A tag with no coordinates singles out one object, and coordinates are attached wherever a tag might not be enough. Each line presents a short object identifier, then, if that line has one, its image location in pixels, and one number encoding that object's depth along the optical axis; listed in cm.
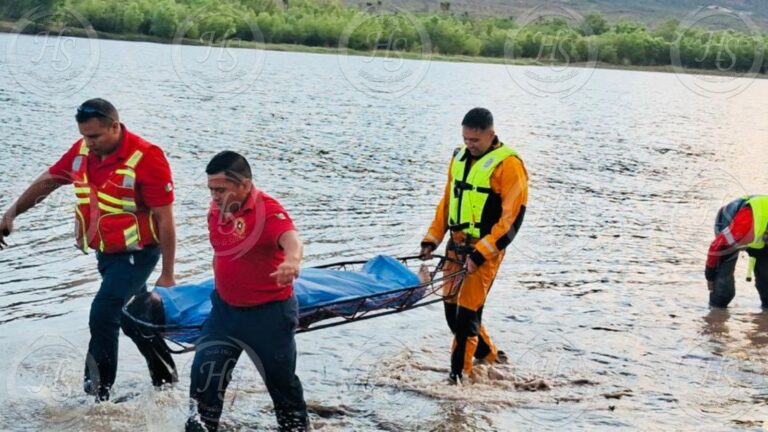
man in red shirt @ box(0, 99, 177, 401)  766
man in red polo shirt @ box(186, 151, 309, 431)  670
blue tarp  764
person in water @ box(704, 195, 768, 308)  1197
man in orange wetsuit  884
